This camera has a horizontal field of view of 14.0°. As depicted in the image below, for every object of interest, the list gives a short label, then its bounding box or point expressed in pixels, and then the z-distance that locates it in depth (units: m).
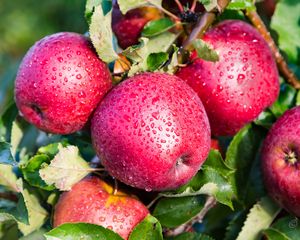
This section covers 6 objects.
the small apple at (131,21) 0.89
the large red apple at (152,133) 0.79
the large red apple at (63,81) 0.82
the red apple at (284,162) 0.83
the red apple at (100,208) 0.82
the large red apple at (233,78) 0.85
